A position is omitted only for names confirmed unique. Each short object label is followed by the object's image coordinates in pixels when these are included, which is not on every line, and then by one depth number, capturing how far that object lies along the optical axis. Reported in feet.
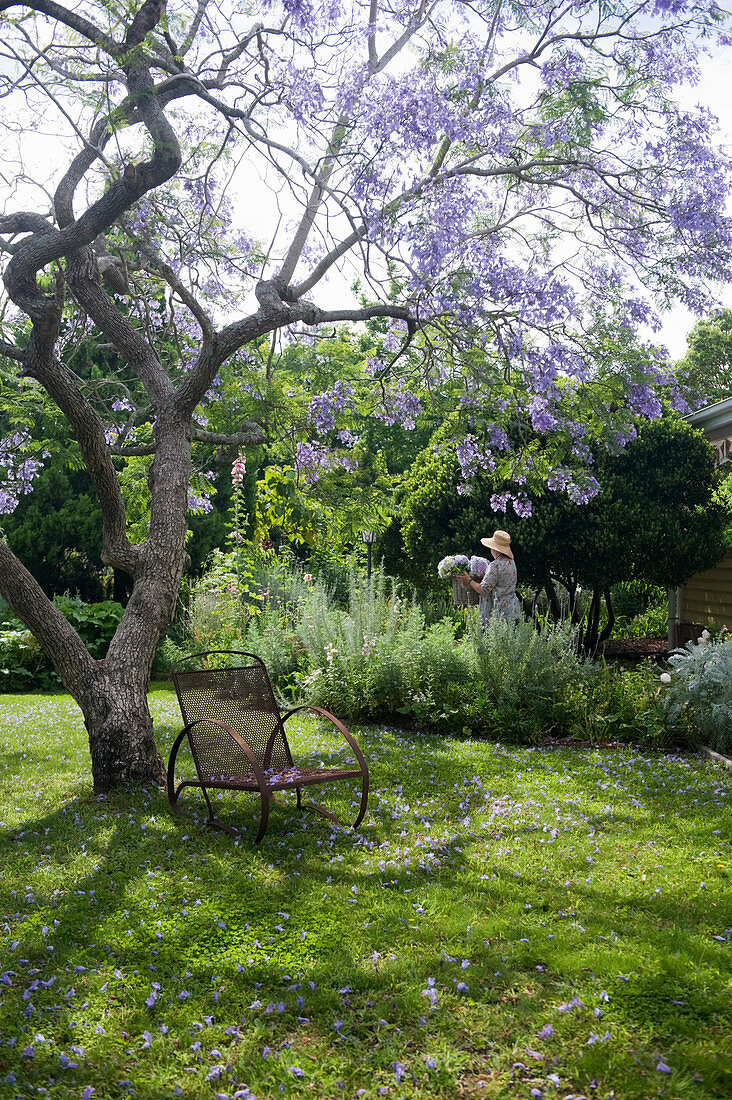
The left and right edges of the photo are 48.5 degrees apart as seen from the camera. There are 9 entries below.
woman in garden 27.78
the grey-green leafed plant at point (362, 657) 24.06
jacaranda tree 17.38
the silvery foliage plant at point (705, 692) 20.03
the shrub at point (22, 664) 34.86
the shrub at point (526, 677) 22.30
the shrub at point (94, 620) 36.91
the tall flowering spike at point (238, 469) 37.58
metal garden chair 14.94
